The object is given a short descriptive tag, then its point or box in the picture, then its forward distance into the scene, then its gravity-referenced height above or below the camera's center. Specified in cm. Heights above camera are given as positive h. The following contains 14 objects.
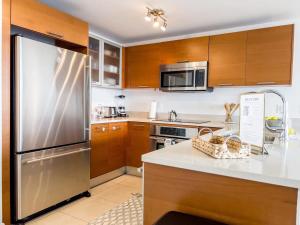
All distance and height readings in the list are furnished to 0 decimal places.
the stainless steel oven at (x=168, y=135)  309 -43
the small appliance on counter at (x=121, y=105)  410 -2
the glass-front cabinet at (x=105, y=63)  333 +65
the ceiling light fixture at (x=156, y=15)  258 +108
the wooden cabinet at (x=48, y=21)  199 +82
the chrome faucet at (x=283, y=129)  161 -17
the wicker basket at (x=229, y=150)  107 -22
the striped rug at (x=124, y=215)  215 -113
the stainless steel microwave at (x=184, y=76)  323 +42
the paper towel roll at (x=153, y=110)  382 -10
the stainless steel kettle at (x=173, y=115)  364 -18
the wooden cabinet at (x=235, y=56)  279 +70
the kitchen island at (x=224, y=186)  84 -35
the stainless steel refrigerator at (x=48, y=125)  198 -22
